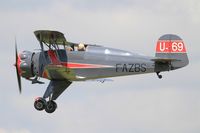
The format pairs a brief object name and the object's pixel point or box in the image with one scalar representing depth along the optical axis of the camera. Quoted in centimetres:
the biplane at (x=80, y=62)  11256
